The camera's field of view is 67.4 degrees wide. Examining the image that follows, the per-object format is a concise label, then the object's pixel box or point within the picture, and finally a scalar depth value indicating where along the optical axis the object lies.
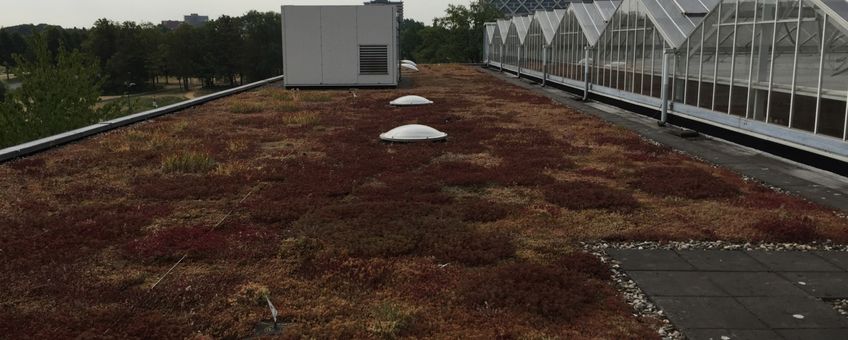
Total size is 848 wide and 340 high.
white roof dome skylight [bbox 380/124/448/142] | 17.80
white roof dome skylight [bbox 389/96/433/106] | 27.75
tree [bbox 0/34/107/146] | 35.25
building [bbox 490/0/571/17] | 160.38
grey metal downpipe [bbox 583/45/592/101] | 29.23
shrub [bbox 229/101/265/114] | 26.67
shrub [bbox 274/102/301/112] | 27.44
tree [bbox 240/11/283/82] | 137.38
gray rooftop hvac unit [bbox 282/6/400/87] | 38.38
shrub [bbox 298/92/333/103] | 31.73
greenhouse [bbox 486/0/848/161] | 13.26
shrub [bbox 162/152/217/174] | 13.95
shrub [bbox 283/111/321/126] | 22.53
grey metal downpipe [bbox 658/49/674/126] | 20.56
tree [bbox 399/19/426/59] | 149.12
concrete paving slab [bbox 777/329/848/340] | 5.62
